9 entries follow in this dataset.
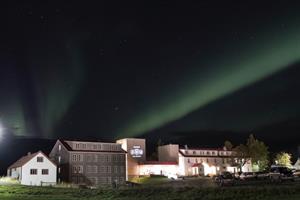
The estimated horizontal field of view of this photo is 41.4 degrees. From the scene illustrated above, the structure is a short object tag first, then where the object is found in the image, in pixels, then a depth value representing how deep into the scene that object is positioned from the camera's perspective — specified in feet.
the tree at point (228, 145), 437.75
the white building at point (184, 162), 367.04
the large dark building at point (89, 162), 317.63
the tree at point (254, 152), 396.16
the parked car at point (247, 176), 203.26
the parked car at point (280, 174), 171.42
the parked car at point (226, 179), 168.71
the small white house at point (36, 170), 281.13
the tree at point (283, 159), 429.67
